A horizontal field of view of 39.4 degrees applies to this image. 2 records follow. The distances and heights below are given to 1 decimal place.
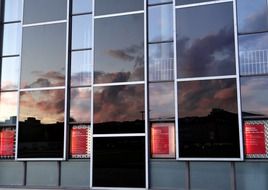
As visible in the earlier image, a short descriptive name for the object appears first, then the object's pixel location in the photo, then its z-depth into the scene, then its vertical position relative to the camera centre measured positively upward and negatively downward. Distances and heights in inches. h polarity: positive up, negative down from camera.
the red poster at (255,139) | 408.8 +2.1
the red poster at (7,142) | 510.6 -1.9
